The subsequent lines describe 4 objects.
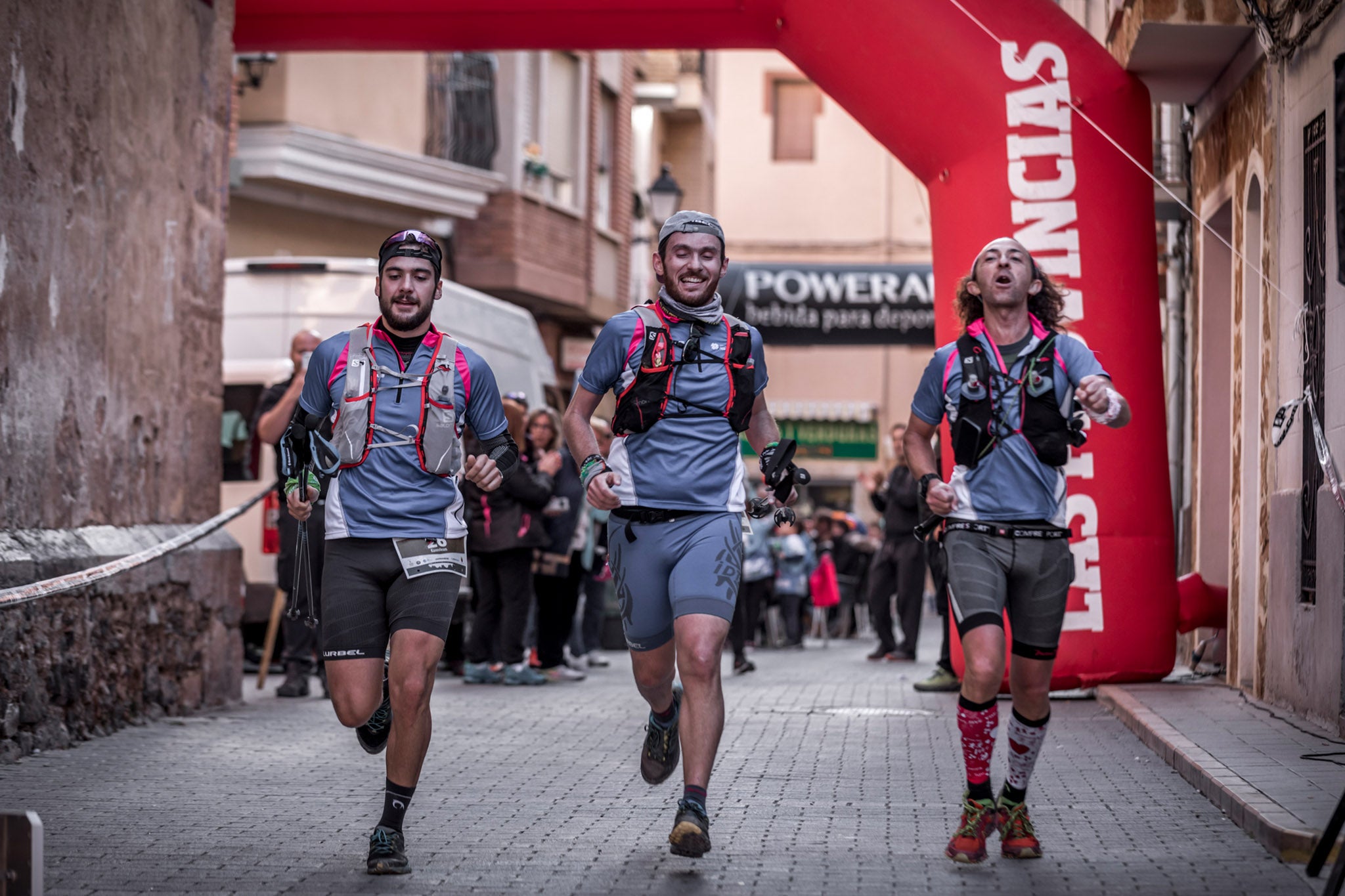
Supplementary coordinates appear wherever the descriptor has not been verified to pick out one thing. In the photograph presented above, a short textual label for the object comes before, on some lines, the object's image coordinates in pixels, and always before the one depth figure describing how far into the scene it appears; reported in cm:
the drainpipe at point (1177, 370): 1569
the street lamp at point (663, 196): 2316
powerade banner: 1955
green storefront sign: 4138
